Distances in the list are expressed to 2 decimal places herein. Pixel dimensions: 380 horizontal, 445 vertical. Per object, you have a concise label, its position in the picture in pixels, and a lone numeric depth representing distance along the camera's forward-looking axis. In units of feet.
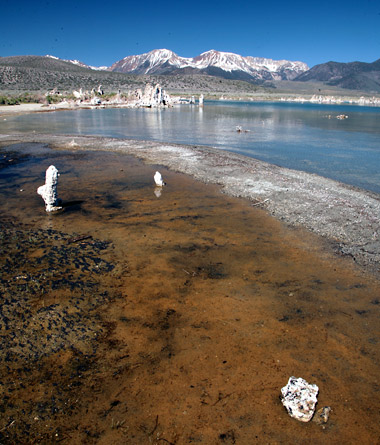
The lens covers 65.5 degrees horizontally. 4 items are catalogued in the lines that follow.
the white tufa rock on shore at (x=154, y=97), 290.76
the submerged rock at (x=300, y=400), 13.38
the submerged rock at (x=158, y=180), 47.93
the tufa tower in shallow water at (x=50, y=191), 35.96
